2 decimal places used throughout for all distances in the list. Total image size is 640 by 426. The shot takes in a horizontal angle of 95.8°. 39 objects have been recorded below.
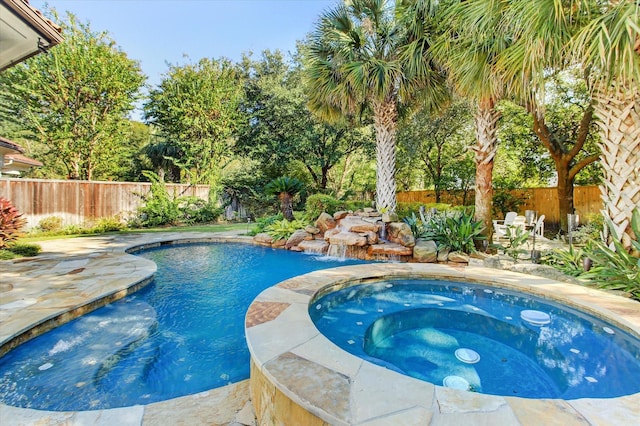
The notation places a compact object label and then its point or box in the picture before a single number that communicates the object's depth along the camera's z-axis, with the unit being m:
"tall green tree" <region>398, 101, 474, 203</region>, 13.71
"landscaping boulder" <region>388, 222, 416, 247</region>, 7.88
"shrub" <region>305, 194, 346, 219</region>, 11.18
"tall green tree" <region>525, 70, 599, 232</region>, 10.77
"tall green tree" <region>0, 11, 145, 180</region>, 12.90
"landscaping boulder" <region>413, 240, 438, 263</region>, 7.41
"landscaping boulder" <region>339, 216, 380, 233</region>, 8.46
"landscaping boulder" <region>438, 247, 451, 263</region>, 7.25
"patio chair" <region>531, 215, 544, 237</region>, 9.87
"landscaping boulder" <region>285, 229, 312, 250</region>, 9.66
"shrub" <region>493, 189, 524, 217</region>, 14.11
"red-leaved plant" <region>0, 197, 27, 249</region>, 7.27
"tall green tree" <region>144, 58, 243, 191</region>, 16.73
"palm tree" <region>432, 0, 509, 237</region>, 5.56
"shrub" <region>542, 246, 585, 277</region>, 5.43
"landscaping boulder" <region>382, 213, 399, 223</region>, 8.70
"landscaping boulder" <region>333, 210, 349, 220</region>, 9.79
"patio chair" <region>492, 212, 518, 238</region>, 10.16
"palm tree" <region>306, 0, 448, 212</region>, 8.12
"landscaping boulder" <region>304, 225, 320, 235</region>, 9.88
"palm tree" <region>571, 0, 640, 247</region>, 3.93
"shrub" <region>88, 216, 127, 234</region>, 11.90
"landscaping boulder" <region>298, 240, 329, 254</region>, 8.82
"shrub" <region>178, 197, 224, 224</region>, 14.95
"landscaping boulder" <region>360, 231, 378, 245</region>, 8.22
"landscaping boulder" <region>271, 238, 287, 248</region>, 9.88
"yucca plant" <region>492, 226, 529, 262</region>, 6.96
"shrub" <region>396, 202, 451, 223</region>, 11.79
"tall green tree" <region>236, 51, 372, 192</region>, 16.64
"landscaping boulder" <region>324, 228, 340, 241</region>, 8.80
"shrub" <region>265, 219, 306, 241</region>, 10.24
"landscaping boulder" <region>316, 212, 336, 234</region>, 9.78
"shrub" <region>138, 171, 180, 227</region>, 13.87
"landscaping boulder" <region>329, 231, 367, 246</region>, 8.14
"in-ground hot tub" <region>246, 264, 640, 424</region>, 1.79
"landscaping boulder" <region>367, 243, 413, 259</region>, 7.70
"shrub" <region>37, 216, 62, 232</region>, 11.34
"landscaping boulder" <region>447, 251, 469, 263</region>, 7.03
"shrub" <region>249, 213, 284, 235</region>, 11.39
